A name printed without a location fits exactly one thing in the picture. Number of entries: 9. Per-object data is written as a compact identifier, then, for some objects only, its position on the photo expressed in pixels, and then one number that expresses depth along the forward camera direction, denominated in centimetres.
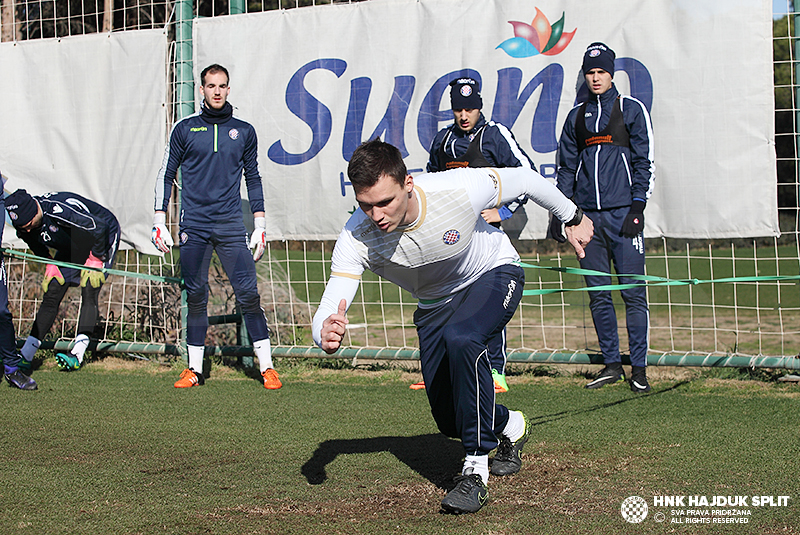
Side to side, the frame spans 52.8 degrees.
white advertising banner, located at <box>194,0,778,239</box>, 621
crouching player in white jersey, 328
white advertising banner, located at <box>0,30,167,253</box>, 774
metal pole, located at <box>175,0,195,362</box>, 757
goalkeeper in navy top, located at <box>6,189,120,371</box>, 712
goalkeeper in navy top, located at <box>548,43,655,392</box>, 606
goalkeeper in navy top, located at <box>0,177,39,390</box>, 632
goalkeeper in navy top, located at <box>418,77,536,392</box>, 610
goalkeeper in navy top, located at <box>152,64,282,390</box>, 664
